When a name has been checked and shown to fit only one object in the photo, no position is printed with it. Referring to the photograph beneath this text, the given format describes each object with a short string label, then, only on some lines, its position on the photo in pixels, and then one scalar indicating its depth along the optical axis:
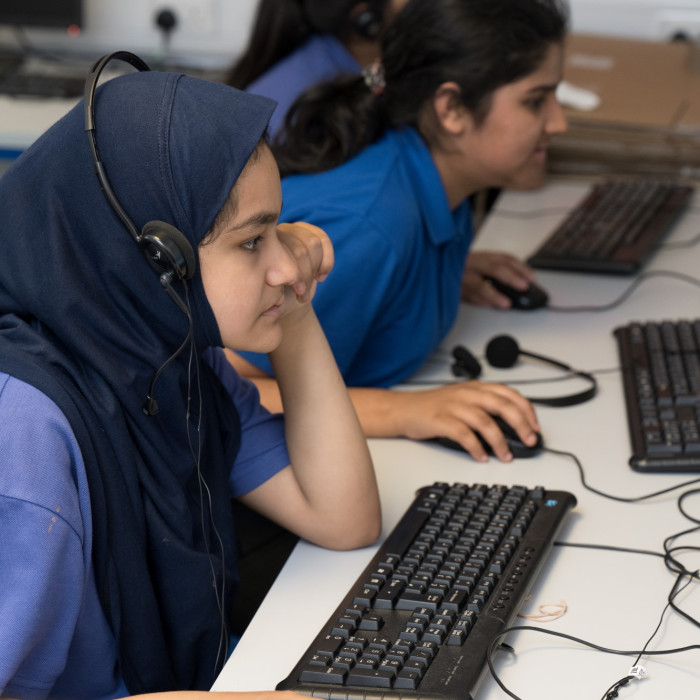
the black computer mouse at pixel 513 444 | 2.18
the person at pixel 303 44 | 2.97
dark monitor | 3.99
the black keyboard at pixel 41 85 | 3.73
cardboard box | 3.31
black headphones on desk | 2.40
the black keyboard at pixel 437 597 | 1.77
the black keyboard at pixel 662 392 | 2.14
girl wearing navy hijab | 1.78
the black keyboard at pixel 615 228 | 2.80
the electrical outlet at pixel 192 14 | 4.02
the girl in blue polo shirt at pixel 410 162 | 2.30
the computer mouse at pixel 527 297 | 2.64
